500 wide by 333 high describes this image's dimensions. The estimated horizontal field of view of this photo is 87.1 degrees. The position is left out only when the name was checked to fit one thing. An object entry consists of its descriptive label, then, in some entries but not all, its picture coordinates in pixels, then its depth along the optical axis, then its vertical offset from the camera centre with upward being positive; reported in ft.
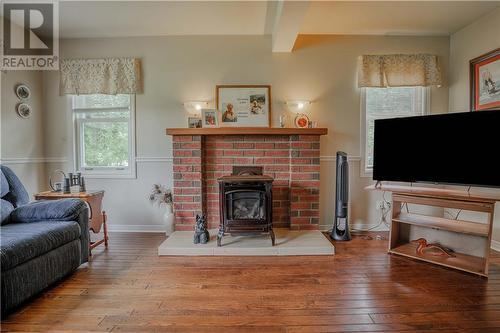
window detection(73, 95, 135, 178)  11.54 +0.99
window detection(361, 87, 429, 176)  11.38 +2.29
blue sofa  5.60 -2.00
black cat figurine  9.30 -2.63
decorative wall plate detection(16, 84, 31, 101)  10.50 +2.70
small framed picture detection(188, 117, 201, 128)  10.73 +1.49
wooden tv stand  7.29 -2.02
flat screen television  7.51 +0.31
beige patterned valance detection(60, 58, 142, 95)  11.12 +3.51
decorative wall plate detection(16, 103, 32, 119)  10.51 +1.96
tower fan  10.17 -1.42
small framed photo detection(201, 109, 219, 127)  10.46 +1.63
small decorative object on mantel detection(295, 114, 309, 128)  10.97 +1.55
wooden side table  8.91 -1.59
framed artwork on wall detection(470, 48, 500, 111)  9.22 +2.82
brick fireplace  10.41 -0.30
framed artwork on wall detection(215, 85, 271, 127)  11.17 +2.31
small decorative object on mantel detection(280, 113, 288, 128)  10.88 +1.65
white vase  10.85 -2.67
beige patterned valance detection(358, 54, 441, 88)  10.95 +3.67
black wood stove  9.16 -1.64
